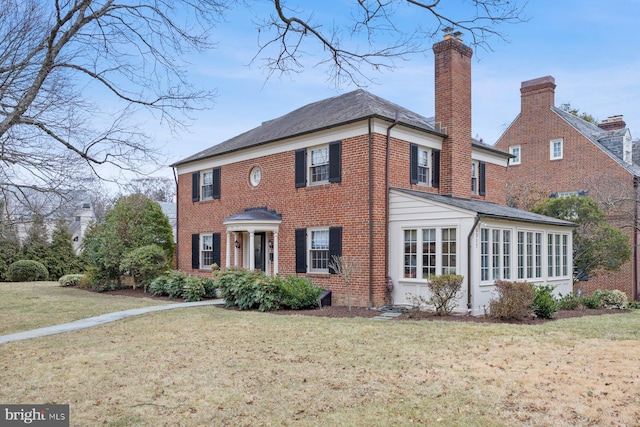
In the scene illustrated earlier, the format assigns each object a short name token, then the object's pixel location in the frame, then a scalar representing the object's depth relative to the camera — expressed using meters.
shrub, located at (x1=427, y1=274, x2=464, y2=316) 11.97
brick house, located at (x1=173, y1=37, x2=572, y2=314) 13.41
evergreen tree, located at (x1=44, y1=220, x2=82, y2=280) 30.28
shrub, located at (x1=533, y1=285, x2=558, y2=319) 12.23
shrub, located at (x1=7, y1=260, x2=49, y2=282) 28.25
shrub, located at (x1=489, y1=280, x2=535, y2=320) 11.62
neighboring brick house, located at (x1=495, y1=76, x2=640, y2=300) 22.88
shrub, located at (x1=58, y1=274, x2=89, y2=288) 24.01
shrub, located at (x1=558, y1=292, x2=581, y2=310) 15.09
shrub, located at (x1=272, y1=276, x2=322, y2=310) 13.71
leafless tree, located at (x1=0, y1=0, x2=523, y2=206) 6.57
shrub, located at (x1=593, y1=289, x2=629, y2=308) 16.55
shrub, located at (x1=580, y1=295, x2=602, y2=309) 15.95
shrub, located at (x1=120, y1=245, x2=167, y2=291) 19.75
